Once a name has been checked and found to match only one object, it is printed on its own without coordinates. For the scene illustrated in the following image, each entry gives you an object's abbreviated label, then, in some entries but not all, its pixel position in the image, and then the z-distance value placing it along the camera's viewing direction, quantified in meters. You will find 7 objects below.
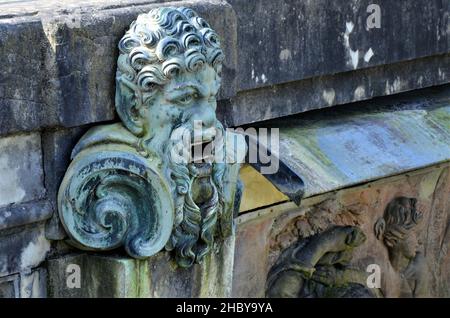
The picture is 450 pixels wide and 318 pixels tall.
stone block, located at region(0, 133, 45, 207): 6.55
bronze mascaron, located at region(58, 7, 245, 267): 6.70
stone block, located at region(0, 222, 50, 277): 6.62
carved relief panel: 8.66
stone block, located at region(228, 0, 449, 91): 7.85
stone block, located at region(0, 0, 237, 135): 6.44
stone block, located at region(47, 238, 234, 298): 6.79
